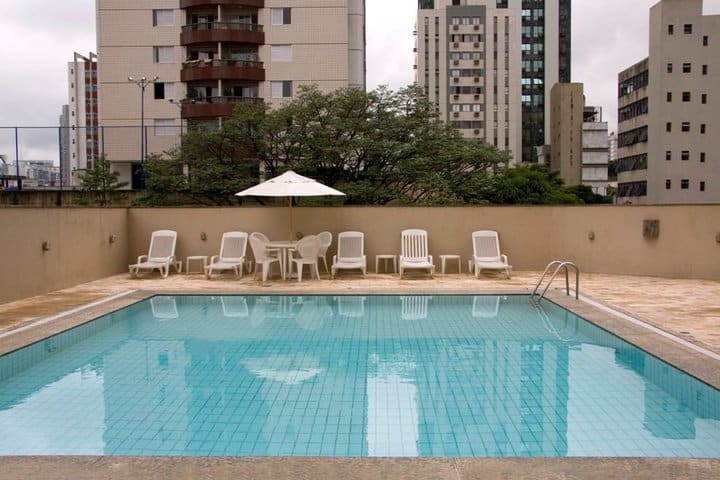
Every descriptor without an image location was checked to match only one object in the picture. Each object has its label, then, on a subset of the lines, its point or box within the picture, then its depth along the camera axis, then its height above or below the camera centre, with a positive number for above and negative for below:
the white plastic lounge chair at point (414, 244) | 13.69 -0.55
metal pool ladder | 10.09 -1.20
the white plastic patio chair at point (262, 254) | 12.48 -0.69
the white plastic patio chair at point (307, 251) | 12.57 -0.63
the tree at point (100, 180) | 21.10 +1.33
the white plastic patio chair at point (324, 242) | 13.46 -0.50
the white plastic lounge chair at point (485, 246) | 13.55 -0.59
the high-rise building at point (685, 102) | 69.12 +12.20
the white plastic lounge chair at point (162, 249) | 13.59 -0.65
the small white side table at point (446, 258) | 13.55 -0.85
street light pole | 42.08 +9.06
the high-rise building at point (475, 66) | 94.00 +21.83
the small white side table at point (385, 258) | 13.78 -0.86
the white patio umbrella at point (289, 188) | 12.33 +0.58
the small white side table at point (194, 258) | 13.73 -0.88
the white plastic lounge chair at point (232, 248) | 13.52 -0.62
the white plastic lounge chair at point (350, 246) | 13.69 -0.59
